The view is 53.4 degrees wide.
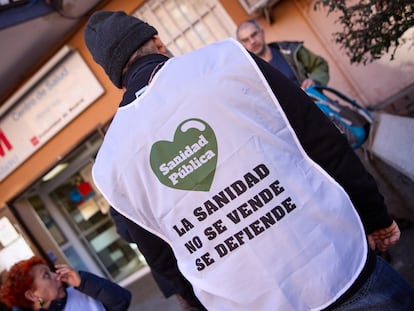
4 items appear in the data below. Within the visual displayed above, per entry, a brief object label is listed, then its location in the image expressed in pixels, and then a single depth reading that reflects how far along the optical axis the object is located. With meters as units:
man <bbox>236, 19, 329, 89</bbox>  3.50
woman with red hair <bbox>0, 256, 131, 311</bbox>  2.84
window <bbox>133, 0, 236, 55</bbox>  5.76
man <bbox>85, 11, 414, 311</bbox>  1.14
